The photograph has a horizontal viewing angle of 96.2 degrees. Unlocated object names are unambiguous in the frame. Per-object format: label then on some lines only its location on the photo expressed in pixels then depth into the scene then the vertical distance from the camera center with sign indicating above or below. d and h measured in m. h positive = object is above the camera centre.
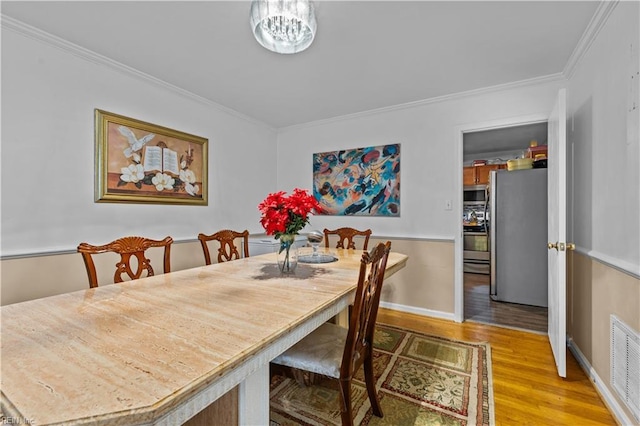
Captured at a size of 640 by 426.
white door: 1.90 -0.14
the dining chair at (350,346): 1.23 -0.64
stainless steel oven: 5.13 -0.31
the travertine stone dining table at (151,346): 0.56 -0.36
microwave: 5.27 +0.39
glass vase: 1.62 -0.27
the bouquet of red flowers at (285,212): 1.58 +0.01
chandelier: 1.47 +1.03
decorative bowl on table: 2.04 -0.32
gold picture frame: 2.30 +0.46
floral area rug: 1.54 -1.09
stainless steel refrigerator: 3.41 -0.26
